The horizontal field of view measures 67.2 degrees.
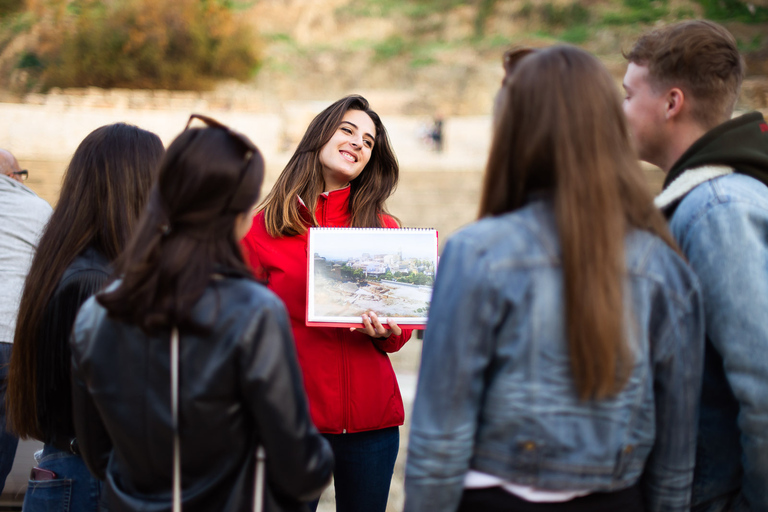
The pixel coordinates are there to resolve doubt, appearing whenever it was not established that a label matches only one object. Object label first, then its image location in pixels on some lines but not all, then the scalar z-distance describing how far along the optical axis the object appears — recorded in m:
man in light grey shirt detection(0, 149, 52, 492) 2.45
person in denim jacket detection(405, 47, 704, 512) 1.17
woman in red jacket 2.16
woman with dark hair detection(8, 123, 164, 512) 1.74
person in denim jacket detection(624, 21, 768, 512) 1.40
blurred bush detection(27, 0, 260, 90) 29.14
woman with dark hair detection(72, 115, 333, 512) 1.24
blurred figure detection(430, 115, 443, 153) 24.02
